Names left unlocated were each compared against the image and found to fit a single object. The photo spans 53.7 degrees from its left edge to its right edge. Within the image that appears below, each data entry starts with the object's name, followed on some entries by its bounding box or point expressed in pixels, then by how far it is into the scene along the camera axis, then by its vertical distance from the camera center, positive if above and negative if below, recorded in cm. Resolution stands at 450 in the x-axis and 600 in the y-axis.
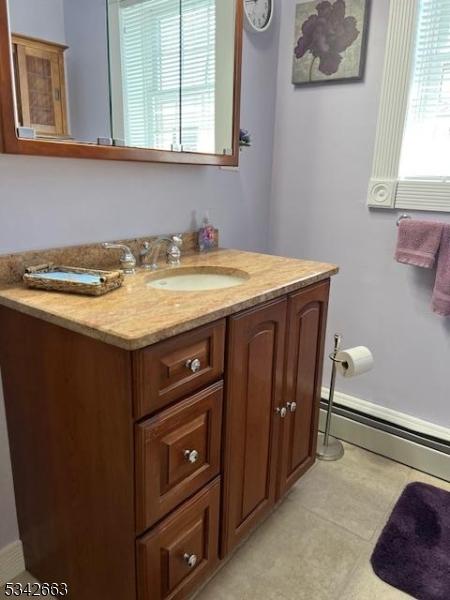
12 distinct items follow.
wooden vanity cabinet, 93 -64
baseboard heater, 182 -105
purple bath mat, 136 -118
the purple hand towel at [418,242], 163 -23
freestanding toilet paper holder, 187 -117
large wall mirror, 107 +25
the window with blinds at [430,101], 160 +28
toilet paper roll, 177 -71
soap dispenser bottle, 170 -24
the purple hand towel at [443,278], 162 -35
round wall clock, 171 +61
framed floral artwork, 173 +53
